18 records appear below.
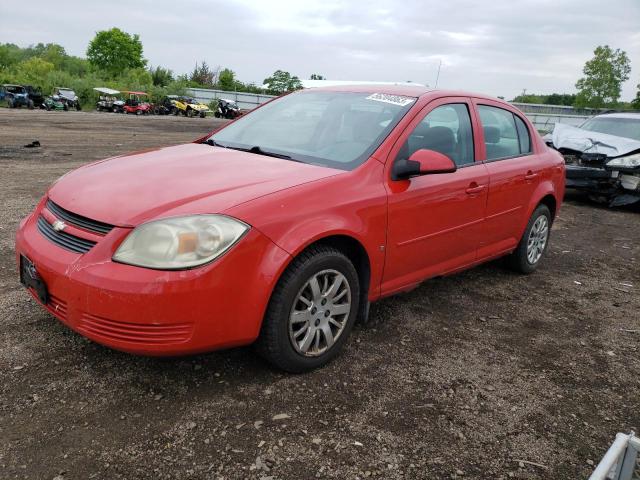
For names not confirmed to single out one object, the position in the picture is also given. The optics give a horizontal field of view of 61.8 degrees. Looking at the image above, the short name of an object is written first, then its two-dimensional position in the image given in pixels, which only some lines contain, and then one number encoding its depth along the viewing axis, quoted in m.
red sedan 2.43
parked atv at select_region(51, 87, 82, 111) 39.91
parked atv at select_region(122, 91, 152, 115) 40.22
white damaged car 8.52
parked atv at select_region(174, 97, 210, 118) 42.47
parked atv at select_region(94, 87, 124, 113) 40.81
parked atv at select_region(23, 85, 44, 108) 36.59
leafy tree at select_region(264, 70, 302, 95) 68.12
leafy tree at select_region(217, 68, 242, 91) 82.37
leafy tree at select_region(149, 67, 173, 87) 81.64
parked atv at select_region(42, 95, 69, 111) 38.19
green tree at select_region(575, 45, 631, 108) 49.25
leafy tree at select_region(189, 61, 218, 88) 90.62
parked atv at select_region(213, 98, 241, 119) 42.75
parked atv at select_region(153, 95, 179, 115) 42.78
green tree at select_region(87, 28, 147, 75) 86.81
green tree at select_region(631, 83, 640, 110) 45.01
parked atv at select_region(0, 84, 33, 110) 35.62
